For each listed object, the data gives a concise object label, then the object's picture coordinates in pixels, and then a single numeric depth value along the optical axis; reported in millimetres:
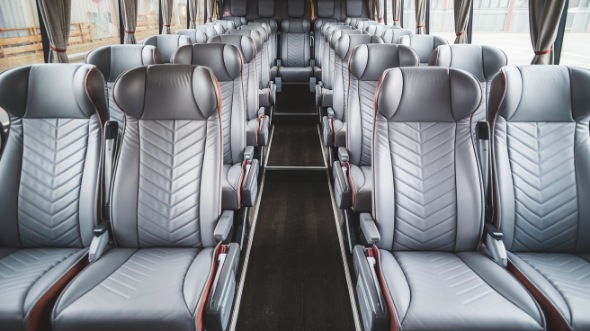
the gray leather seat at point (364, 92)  2705
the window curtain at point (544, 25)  2826
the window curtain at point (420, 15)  6188
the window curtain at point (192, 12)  8148
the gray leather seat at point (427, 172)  1803
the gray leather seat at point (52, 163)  1850
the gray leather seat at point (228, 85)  2807
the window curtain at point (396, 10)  7964
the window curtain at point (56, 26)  3238
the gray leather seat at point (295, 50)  7617
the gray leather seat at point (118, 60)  2826
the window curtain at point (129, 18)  5043
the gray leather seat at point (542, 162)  1814
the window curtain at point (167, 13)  6516
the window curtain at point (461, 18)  4598
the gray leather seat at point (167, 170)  1843
